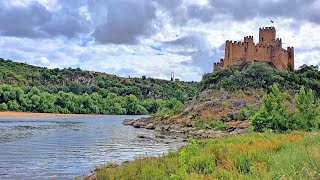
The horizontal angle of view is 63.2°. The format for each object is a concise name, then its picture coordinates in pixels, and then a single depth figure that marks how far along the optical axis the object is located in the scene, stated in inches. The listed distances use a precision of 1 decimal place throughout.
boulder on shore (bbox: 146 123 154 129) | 1888.5
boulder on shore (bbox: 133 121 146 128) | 1987.2
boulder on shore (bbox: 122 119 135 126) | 2181.7
